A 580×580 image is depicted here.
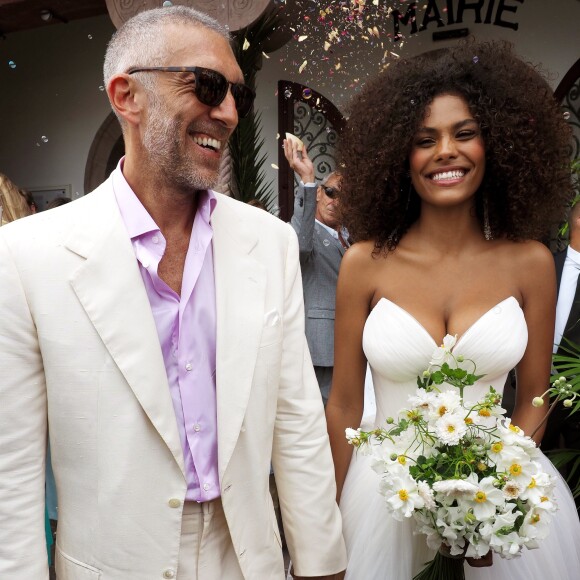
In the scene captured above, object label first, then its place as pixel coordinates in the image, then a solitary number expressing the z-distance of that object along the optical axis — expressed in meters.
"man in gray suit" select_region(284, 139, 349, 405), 3.72
